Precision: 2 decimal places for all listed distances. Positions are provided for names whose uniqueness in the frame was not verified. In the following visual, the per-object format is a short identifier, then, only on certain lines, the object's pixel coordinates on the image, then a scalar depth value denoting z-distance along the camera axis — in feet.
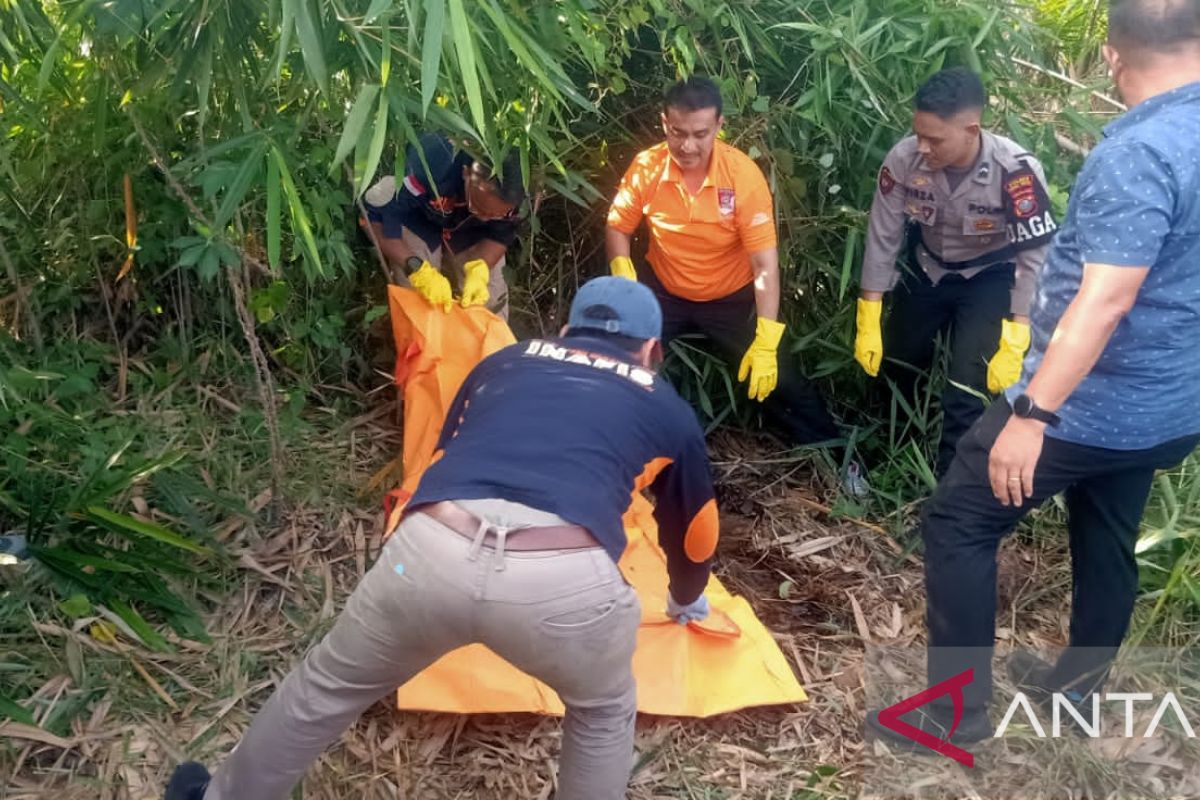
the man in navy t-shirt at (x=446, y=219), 10.44
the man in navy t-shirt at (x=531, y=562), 5.85
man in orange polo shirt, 10.71
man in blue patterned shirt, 5.99
